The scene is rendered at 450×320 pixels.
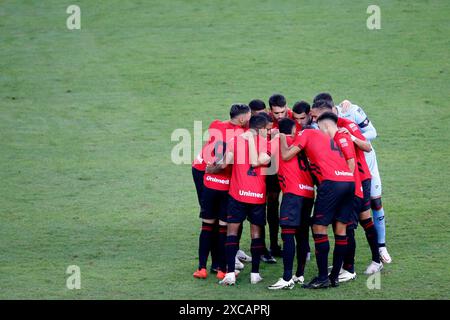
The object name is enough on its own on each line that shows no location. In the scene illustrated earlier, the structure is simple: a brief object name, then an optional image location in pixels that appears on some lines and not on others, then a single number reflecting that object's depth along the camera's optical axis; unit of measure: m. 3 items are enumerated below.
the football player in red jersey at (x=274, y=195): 18.50
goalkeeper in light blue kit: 18.89
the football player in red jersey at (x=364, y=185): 17.80
